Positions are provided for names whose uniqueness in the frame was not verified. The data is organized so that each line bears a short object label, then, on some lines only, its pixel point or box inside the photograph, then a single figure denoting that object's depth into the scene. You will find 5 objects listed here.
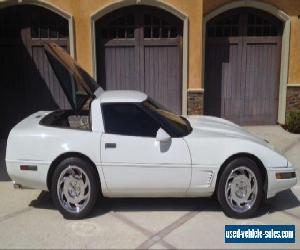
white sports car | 4.96
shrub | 9.45
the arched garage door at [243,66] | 10.13
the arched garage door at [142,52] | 9.70
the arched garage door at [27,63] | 9.48
